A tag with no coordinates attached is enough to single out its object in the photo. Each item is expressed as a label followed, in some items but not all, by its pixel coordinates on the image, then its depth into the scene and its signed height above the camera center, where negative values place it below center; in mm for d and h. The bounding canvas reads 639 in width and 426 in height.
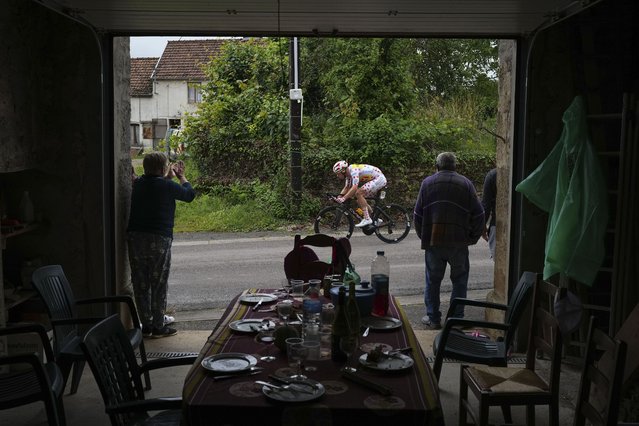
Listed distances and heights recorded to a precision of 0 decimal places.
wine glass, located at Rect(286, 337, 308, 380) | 2600 -812
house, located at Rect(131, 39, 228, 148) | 21312 +2375
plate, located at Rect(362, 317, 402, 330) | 3100 -836
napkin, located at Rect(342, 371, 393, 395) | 2275 -842
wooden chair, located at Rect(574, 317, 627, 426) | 2312 -861
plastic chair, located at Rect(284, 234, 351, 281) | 3902 -684
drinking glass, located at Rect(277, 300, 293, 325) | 3113 -765
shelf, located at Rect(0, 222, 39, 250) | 4398 -572
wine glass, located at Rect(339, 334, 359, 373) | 2639 -797
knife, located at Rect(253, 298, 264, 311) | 3482 -835
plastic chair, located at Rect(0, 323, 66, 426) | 2869 -1134
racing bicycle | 10992 -1151
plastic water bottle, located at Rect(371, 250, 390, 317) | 3352 -736
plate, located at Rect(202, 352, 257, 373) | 2492 -847
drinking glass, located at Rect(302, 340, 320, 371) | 2646 -820
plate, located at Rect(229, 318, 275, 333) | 3045 -840
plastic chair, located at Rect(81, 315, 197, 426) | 2447 -945
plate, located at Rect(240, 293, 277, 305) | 3611 -835
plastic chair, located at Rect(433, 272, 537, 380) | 3588 -1099
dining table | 2145 -857
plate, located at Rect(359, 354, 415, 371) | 2506 -840
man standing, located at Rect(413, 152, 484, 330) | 5492 -592
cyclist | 11188 -531
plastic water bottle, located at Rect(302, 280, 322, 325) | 2924 -728
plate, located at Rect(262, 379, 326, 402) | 2193 -842
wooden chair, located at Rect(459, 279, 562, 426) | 2967 -1119
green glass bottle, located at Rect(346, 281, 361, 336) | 2811 -708
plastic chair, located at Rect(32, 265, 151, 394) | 3613 -974
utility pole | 12273 +598
